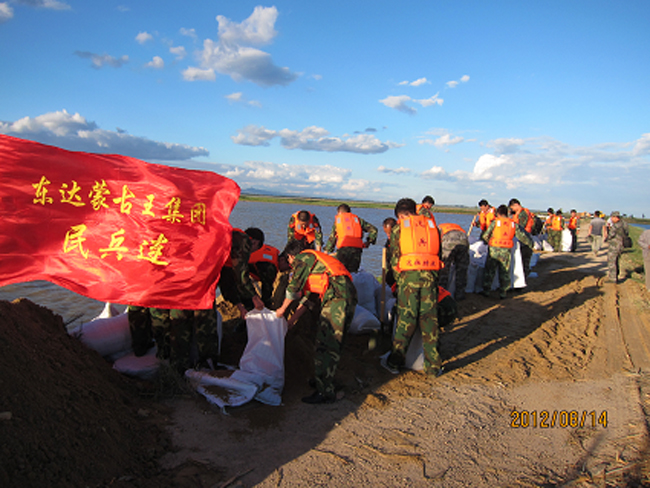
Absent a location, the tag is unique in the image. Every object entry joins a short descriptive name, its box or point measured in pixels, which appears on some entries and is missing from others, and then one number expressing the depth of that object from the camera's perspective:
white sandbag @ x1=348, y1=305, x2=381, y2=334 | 5.82
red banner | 3.68
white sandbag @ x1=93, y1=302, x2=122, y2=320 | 5.18
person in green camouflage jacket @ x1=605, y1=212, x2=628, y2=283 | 10.88
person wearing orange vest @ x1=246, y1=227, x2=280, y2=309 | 6.03
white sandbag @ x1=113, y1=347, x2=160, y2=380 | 4.30
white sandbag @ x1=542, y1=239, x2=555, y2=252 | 18.24
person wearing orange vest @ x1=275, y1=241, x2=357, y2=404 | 4.21
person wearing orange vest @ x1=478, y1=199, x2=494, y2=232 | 10.30
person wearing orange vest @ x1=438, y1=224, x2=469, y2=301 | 8.30
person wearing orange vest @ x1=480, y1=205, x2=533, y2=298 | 9.11
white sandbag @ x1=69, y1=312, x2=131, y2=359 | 4.41
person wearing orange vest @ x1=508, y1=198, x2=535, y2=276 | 10.65
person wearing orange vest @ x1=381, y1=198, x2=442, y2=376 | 4.86
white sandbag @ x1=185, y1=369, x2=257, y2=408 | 3.84
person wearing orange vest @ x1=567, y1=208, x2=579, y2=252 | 19.07
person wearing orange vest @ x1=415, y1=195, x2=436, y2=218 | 8.33
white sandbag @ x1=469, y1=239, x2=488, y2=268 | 9.90
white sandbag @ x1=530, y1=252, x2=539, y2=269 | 13.38
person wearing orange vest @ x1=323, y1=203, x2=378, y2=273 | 8.15
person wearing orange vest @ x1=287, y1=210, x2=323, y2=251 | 8.73
